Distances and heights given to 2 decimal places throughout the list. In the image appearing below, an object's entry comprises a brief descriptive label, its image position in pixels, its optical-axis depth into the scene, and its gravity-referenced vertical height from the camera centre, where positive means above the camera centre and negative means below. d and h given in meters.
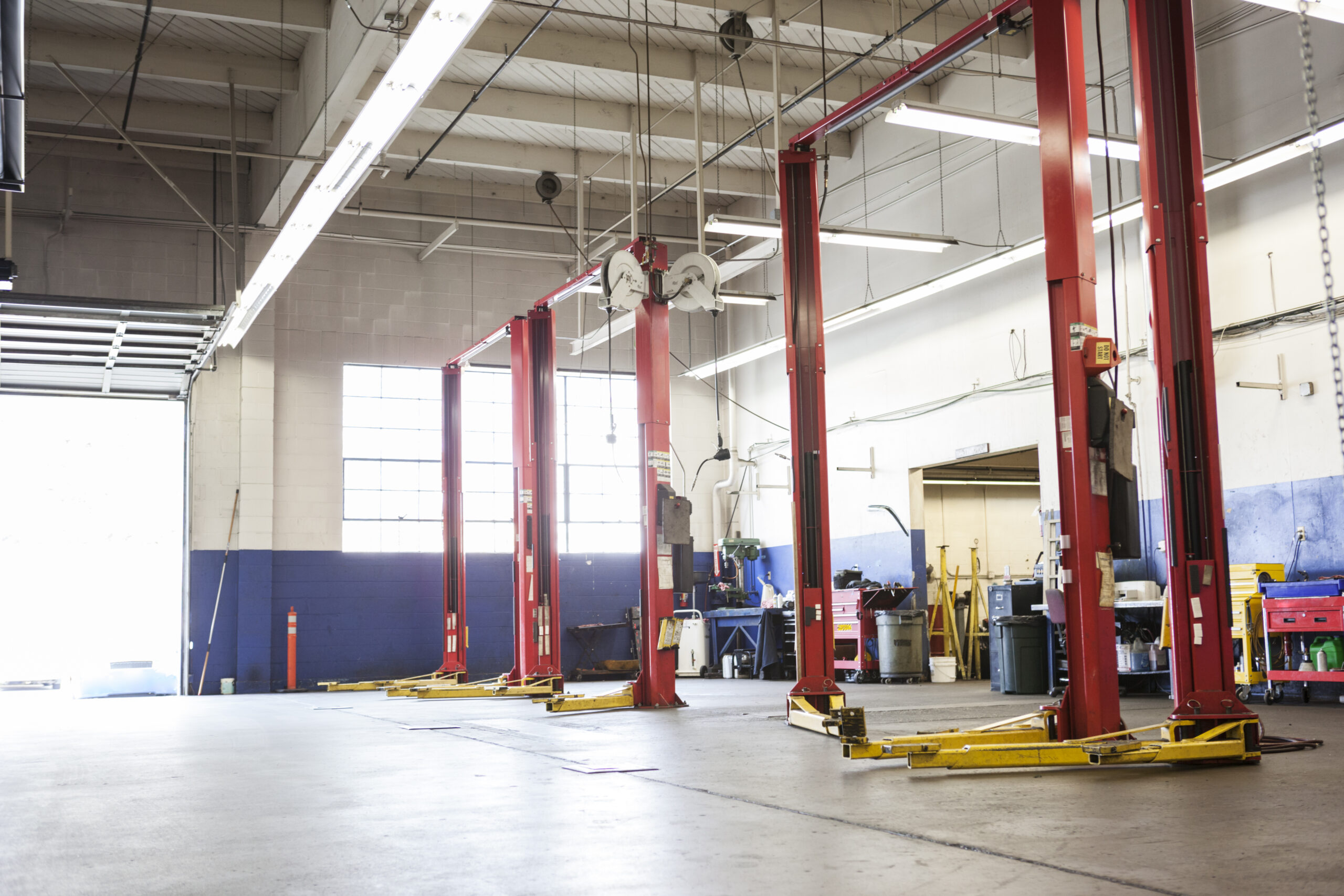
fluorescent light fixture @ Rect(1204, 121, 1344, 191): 8.95 +3.16
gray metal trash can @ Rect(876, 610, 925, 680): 14.72 -0.92
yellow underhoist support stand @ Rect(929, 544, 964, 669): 15.38 -0.63
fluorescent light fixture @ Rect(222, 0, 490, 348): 7.32 +3.38
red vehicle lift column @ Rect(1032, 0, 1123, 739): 5.95 +1.15
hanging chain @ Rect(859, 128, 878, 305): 16.00 +4.21
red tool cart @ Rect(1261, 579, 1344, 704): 9.20 -0.48
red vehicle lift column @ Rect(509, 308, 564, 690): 12.60 +0.61
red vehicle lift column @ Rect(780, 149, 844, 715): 8.46 +1.04
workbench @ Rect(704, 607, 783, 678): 16.36 -0.86
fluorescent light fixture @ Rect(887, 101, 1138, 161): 9.62 +3.70
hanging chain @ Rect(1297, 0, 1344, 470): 4.25 +1.50
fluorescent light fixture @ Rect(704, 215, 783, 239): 11.94 +3.57
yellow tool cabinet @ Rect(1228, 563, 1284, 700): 9.76 -0.48
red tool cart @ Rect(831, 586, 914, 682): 15.25 -0.66
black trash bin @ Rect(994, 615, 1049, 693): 11.85 -0.89
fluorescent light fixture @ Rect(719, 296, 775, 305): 14.45 +3.44
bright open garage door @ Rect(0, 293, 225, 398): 13.30 +3.05
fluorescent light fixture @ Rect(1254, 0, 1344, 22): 7.26 +3.38
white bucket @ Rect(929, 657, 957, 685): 14.98 -1.28
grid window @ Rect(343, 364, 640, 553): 17.42 +1.83
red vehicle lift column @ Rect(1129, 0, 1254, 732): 5.66 +1.02
